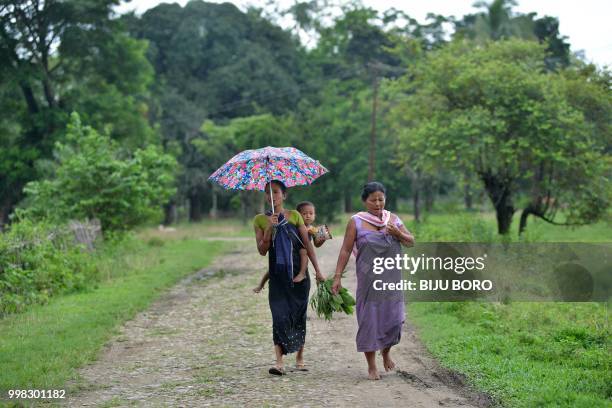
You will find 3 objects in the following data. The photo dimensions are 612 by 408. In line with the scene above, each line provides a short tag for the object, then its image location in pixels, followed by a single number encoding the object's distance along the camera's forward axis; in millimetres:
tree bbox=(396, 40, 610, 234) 20797
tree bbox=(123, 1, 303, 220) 53656
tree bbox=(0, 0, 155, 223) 35344
